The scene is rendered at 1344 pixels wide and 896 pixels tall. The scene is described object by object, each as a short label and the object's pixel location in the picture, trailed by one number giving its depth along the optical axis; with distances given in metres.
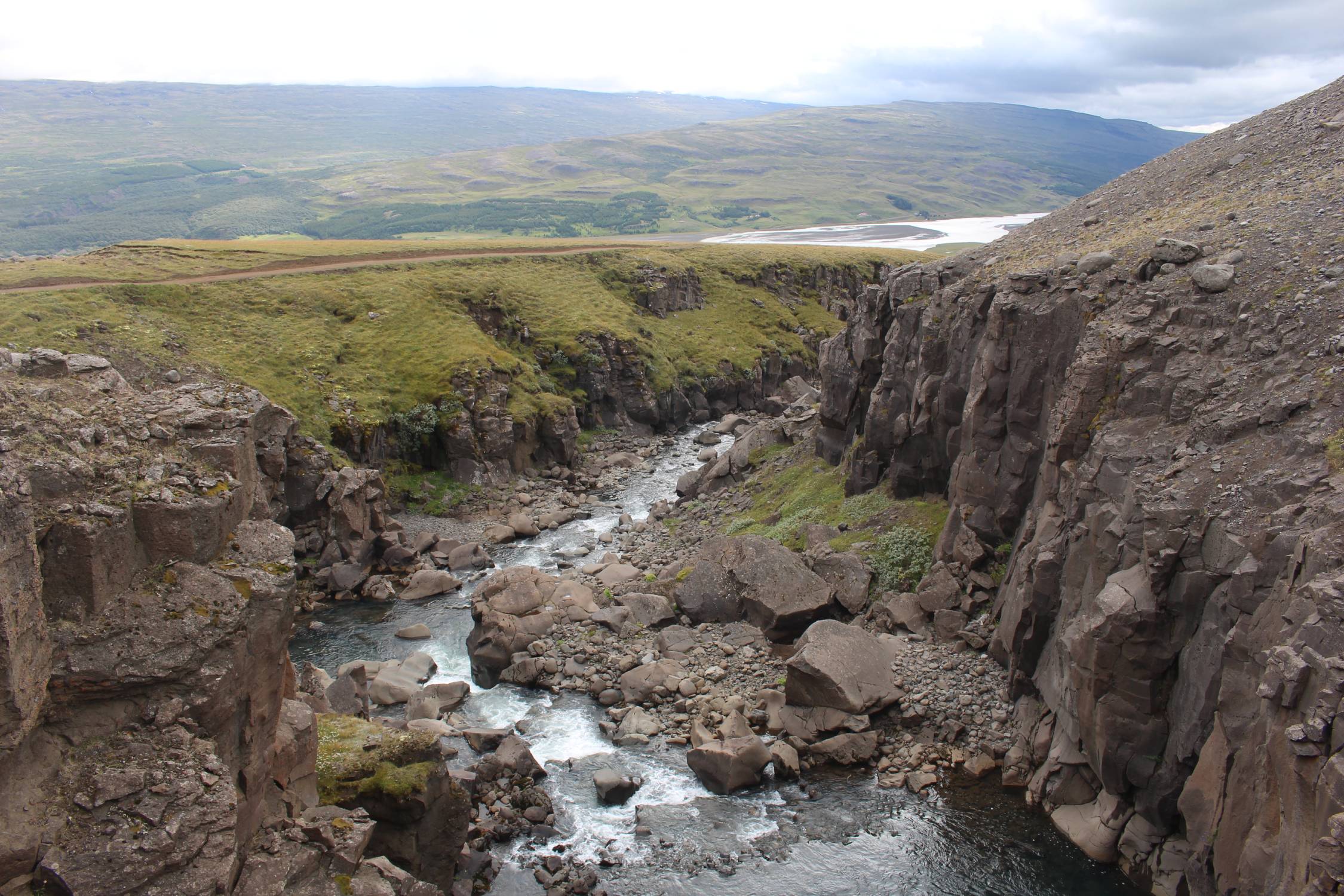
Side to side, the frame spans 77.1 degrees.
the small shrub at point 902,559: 38.31
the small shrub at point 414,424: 62.16
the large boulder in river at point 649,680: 34.84
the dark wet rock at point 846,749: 29.81
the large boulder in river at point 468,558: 50.88
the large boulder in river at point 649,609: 40.44
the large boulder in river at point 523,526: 55.91
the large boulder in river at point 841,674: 31.11
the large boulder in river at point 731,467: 57.84
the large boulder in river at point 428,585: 47.03
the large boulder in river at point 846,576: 38.19
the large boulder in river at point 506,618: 37.88
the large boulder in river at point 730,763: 28.66
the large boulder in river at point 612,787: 28.34
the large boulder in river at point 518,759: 29.42
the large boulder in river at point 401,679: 35.25
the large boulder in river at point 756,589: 37.72
